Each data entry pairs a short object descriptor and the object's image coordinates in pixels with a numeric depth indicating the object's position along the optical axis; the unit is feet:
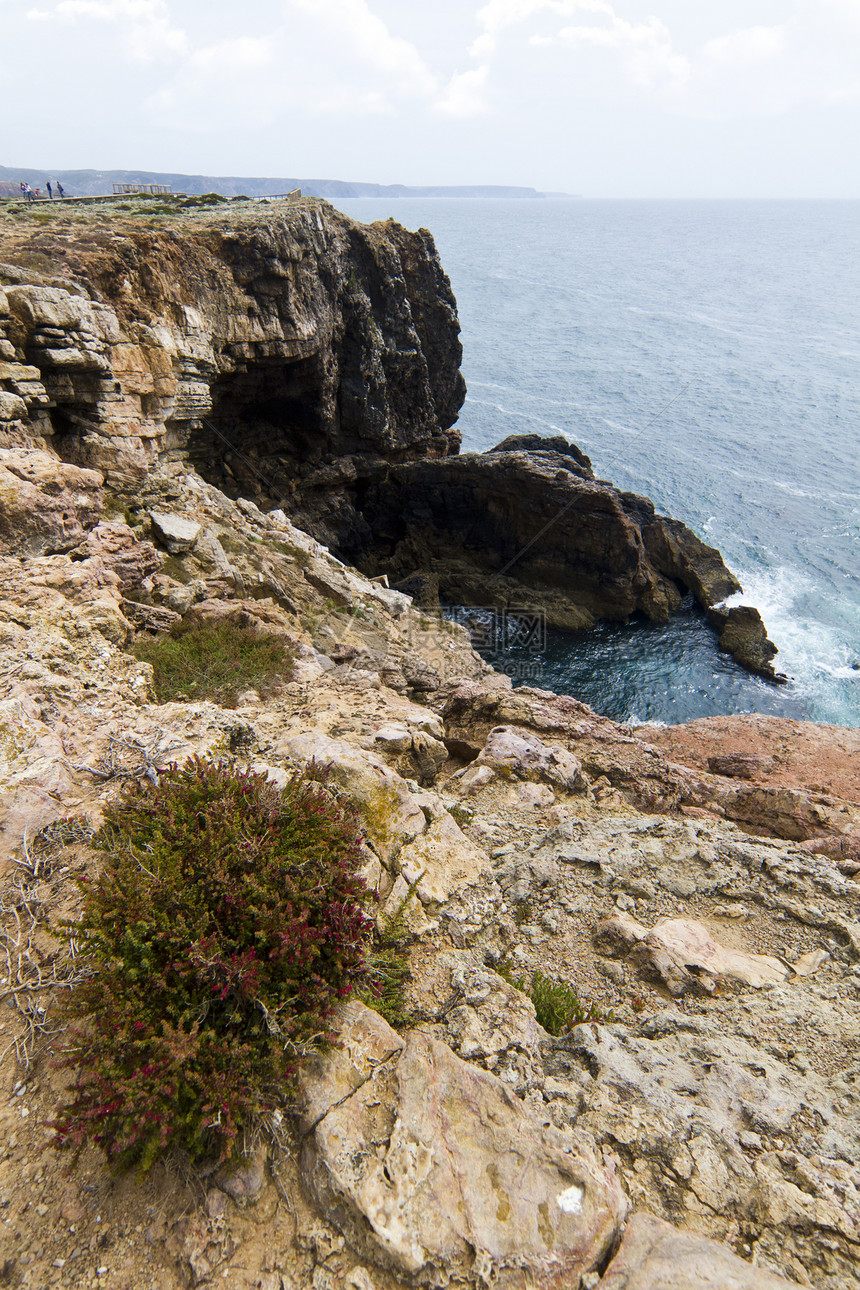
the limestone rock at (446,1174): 15.24
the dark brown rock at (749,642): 126.00
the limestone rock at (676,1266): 14.51
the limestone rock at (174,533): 60.34
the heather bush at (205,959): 15.96
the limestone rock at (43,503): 43.98
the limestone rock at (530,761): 43.55
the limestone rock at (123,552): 49.52
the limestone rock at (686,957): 25.94
